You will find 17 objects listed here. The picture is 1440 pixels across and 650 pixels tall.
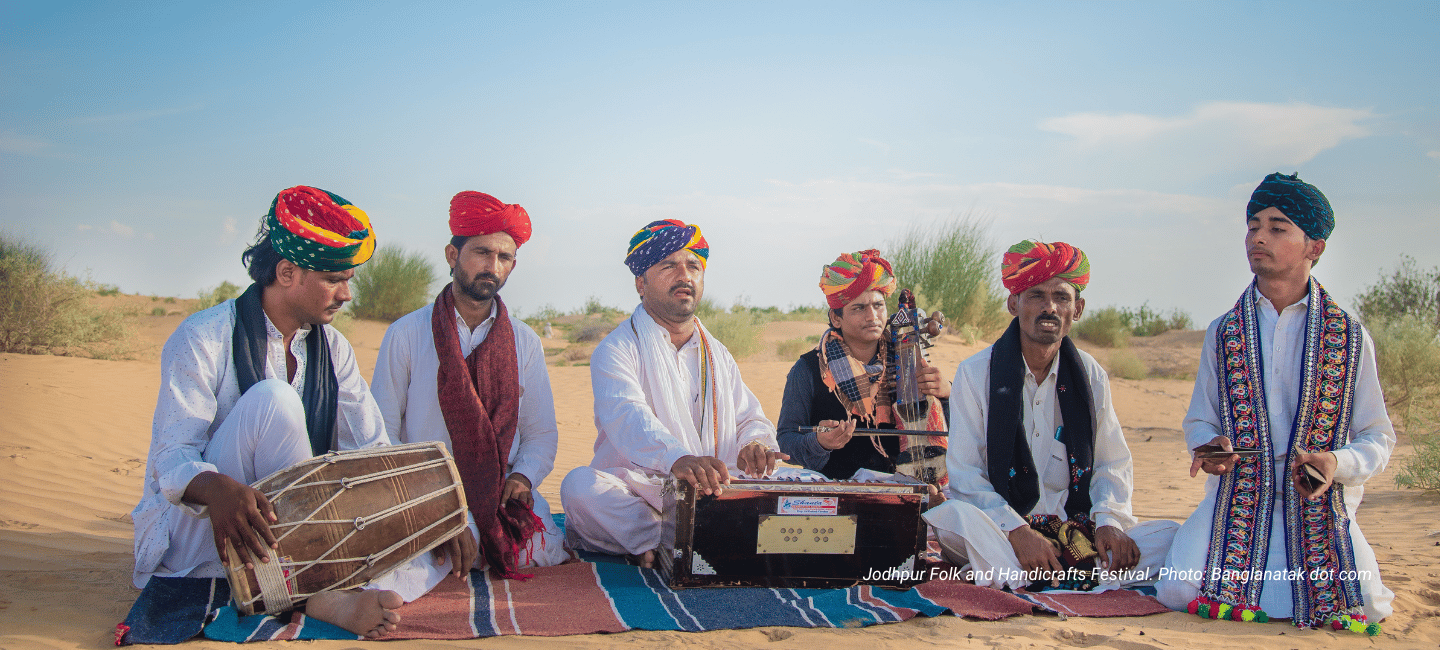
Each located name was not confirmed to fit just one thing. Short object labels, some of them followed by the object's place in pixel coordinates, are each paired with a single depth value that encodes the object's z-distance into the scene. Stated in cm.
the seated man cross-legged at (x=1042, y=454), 386
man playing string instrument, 473
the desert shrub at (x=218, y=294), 2134
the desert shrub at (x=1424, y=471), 657
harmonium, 371
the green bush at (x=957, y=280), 1889
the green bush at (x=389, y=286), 2172
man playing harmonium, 416
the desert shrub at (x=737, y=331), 1723
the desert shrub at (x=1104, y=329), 2291
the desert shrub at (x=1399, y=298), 1739
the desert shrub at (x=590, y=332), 2009
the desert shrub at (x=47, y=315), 1223
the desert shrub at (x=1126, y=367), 1748
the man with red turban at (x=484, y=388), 413
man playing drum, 299
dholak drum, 305
